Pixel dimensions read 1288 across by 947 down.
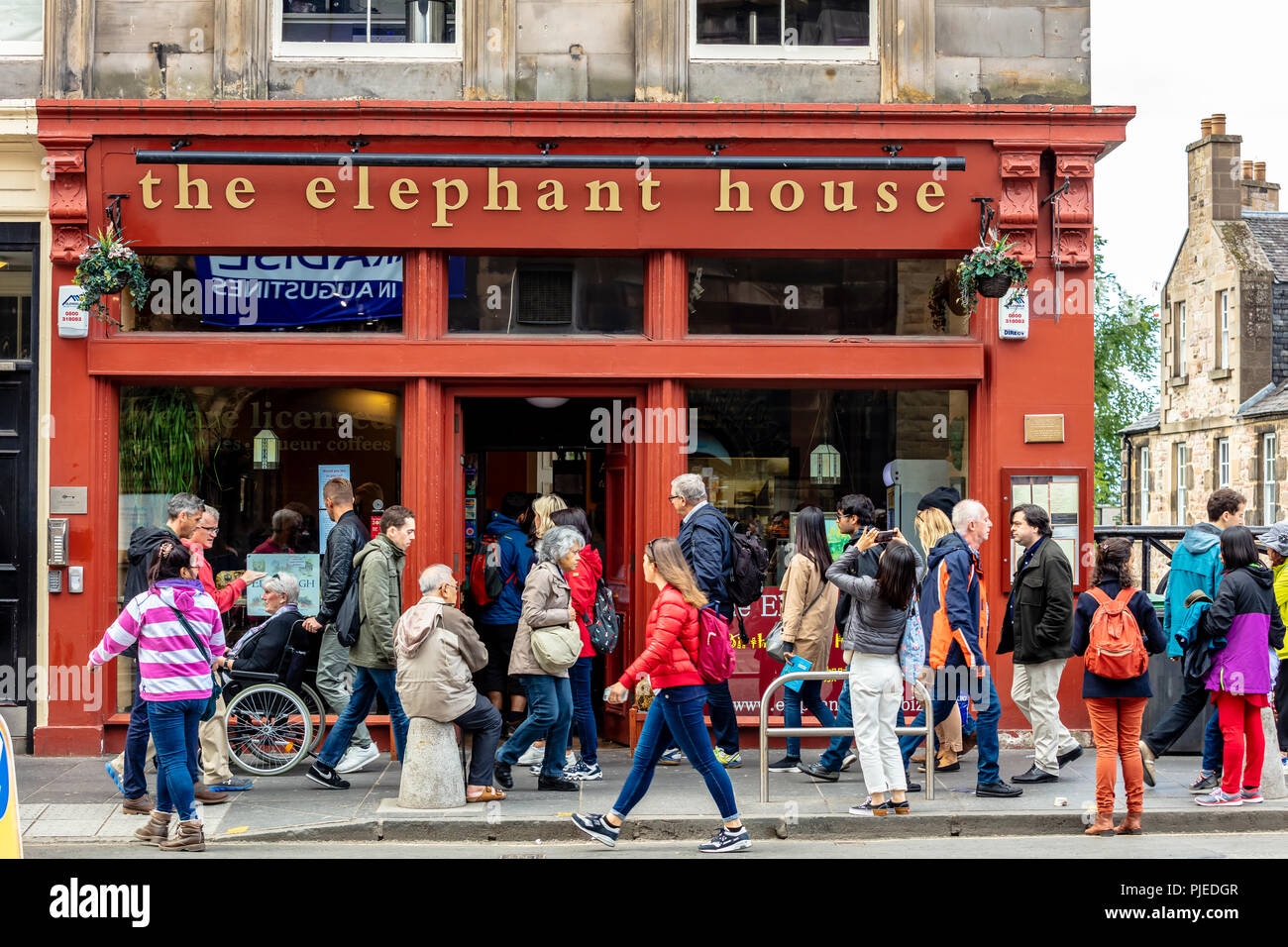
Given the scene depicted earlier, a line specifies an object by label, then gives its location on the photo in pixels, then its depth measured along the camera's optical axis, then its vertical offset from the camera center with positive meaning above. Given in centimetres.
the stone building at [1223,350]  3803 +473
